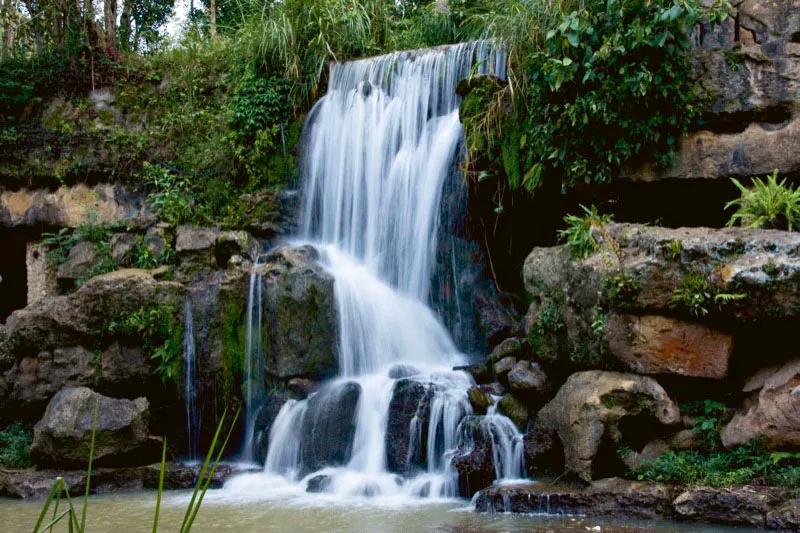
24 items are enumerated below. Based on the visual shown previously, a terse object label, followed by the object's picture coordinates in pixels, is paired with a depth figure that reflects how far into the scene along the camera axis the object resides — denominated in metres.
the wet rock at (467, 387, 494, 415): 8.00
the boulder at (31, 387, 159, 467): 8.56
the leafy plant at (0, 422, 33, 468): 9.00
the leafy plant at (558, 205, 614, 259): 7.77
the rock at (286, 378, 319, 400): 9.47
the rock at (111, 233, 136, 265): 11.16
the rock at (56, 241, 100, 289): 11.27
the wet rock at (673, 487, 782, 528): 5.96
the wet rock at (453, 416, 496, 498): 7.44
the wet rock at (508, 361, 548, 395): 7.92
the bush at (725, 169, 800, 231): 7.25
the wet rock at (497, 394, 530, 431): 7.85
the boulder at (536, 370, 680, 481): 6.93
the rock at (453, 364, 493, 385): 8.71
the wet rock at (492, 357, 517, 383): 8.33
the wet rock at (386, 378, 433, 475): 7.94
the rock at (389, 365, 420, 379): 9.06
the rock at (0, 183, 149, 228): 12.65
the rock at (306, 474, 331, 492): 7.90
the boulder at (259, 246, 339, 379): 9.72
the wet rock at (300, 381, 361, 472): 8.38
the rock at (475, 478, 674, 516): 6.38
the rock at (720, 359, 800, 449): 6.36
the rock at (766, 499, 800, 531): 5.70
